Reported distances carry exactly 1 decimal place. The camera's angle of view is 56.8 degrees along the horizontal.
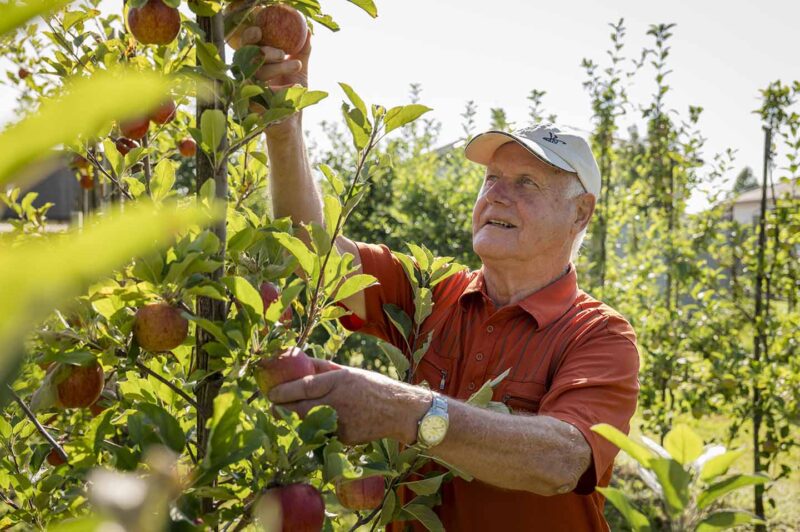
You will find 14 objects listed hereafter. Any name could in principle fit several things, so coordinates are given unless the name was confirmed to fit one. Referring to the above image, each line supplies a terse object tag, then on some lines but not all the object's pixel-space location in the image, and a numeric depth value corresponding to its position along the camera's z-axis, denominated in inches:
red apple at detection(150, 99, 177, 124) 59.0
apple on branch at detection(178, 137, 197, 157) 90.6
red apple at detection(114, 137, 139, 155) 79.7
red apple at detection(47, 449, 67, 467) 67.3
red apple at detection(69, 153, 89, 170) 100.2
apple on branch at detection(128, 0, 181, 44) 50.8
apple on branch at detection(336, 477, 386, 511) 53.8
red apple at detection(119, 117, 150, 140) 57.5
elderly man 52.6
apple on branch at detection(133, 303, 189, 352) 44.7
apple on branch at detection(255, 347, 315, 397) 45.7
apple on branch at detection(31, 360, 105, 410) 48.0
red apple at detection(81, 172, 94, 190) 133.9
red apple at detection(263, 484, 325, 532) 40.3
